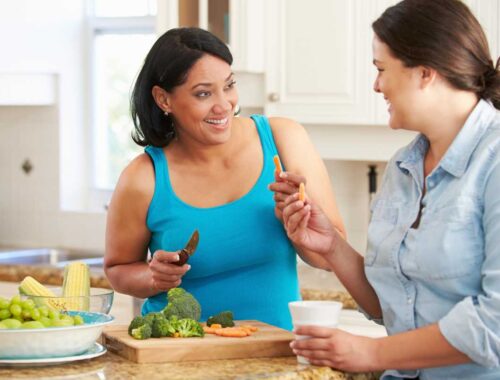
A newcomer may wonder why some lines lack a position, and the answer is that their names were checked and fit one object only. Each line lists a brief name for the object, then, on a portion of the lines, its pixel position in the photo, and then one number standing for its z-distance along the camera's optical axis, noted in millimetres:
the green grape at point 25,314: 2559
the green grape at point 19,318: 2560
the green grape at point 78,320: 2574
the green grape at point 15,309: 2557
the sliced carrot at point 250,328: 2700
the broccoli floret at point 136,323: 2648
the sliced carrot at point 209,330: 2670
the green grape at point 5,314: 2562
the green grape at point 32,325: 2522
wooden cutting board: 2560
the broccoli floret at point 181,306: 2685
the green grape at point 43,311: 2566
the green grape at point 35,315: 2556
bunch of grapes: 2535
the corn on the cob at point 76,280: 2827
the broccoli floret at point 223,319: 2713
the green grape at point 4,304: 2576
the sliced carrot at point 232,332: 2647
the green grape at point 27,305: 2564
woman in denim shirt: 2392
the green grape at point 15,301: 2573
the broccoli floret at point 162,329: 2625
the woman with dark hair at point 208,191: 2986
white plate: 2508
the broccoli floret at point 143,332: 2610
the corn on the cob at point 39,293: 2701
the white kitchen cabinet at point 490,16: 4092
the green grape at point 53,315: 2564
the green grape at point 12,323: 2525
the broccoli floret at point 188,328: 2625
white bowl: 2505
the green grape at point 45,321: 2541
